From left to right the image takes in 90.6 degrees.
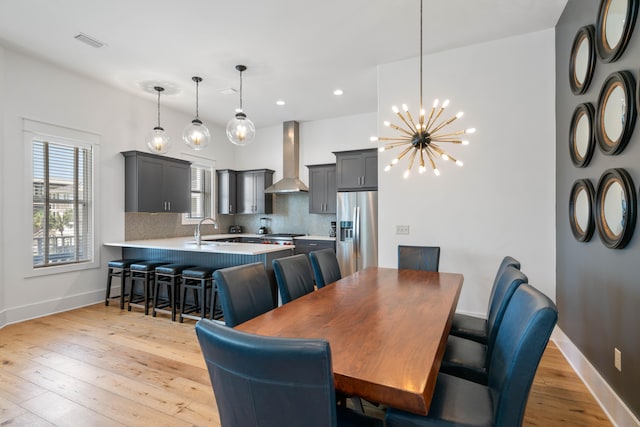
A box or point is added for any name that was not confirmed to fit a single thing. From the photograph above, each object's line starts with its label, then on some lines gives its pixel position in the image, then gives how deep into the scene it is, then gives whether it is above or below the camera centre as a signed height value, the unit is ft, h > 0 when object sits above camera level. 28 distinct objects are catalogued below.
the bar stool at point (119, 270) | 14.52 -2.69
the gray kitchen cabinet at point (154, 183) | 16.01 +1.64
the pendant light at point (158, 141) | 14.51 +3.39
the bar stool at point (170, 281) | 13.14 -2.89
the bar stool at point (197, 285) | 12.41 -2.92
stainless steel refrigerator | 16.38 -0.88
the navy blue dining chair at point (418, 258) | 10.64 -1.50
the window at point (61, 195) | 13.21 +0.83
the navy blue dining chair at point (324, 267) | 9.24 -1.62
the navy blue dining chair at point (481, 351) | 5.65 -2.76
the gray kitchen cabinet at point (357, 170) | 17.56 +2.52
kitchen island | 12.51 -1.69
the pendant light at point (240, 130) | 12.04 +3.22
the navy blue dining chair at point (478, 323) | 7.01 -2.75
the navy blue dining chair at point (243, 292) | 5.83 -1.56
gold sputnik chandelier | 8.33 +2.34
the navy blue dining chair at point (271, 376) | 2.75 -1.50
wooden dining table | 3.41 -1.81
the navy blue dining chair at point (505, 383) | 3.53 -2.12
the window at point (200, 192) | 21.37 +1.52
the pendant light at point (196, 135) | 13.46 +3.39
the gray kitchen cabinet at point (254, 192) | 22.36 +1.60
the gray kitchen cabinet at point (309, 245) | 18.77 -1.89
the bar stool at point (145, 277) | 13.85 -2.87
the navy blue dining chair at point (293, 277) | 7.50 -1.58
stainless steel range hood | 21.26 +3.96
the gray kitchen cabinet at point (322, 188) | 19.99 +1.65
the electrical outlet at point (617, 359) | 6.51 -3.03
